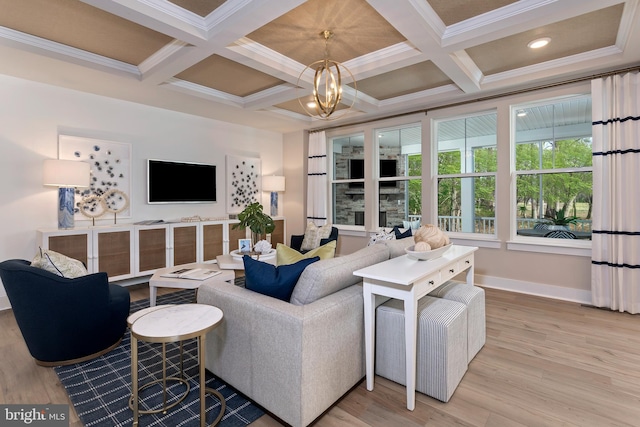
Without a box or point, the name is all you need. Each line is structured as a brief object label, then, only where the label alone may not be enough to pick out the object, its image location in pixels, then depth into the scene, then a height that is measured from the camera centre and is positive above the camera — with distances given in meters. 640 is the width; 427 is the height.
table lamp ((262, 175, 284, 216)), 5.89 +0.56
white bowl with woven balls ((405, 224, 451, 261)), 2.29 -0.24
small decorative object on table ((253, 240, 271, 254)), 3.71 -0.40
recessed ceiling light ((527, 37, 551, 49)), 2.96 +1.60
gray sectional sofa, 1.65 -0.73
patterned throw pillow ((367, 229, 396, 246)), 4.18 -0.32
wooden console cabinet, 3.65 -0.40
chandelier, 2.70 +1.07
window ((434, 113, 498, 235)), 4.37 +0.55
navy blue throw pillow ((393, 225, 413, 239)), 3.94 -0.27
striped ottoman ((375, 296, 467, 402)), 1.94 -0.85
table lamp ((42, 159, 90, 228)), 3.53 +0.39
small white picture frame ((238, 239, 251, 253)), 3.79 -0.40
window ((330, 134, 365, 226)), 5.78 +0.61
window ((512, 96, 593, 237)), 3.77 +0.59
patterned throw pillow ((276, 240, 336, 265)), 2.40 -0.31
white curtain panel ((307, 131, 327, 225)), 5.86 +0.63
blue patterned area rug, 1.79 -1.14
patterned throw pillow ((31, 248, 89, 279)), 2.33 -0.37
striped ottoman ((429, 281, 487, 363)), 2.35 -0.72
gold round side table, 1.56 -0.58
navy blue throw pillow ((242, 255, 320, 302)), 1.91 -0.39
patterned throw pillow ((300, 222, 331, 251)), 4.84 -0.36
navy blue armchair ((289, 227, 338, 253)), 4.84 -0.42
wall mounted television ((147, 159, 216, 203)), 4.65 +0.49
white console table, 1.83 -0.46
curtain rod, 3.34 +1.48
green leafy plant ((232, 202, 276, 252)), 3.75 -0.07
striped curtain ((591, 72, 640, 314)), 3.25 +0.18
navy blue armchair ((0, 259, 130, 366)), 2.20 -0.70
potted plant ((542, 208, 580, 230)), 3.89 -0.11
